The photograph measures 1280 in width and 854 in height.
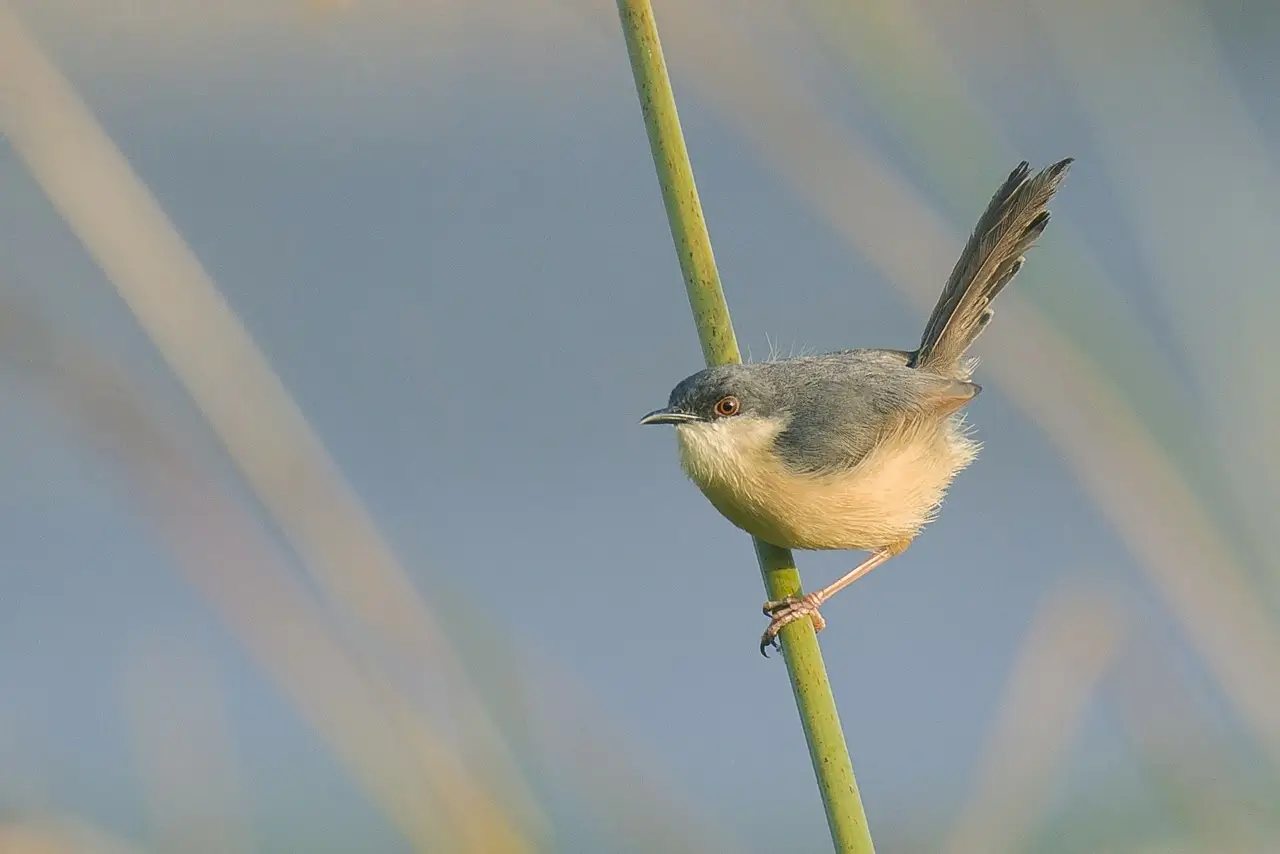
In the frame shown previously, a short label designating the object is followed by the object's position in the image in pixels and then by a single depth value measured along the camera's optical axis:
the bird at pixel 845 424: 5.34
